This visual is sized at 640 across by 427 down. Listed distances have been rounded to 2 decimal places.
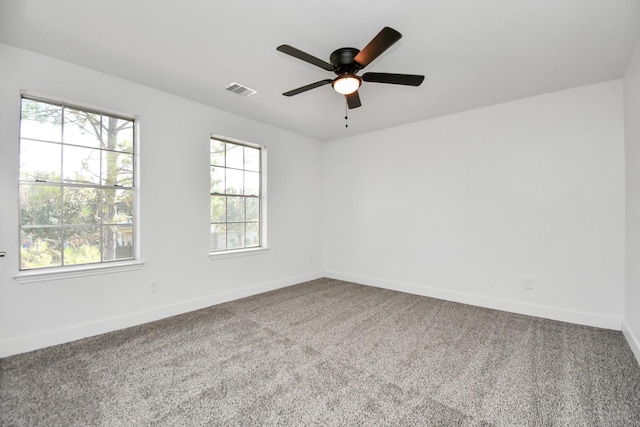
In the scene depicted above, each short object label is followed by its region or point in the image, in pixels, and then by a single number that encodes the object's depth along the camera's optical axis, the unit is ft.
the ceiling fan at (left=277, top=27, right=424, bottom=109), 6.60
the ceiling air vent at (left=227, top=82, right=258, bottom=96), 10.45
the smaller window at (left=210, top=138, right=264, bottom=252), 13.25
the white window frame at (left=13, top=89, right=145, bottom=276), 8.39
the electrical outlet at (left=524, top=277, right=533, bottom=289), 11.48
